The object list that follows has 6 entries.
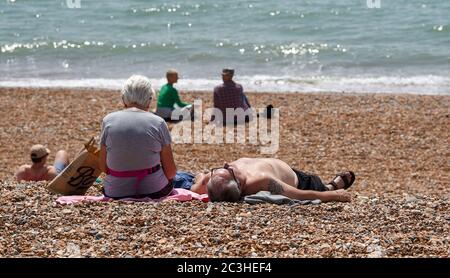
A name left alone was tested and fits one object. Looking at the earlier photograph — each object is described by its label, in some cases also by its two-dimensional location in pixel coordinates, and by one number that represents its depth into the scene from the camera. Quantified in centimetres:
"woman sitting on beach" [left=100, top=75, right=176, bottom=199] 1219
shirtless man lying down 1245
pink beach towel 1243
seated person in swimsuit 1590
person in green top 2429
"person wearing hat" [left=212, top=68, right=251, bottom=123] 2412
